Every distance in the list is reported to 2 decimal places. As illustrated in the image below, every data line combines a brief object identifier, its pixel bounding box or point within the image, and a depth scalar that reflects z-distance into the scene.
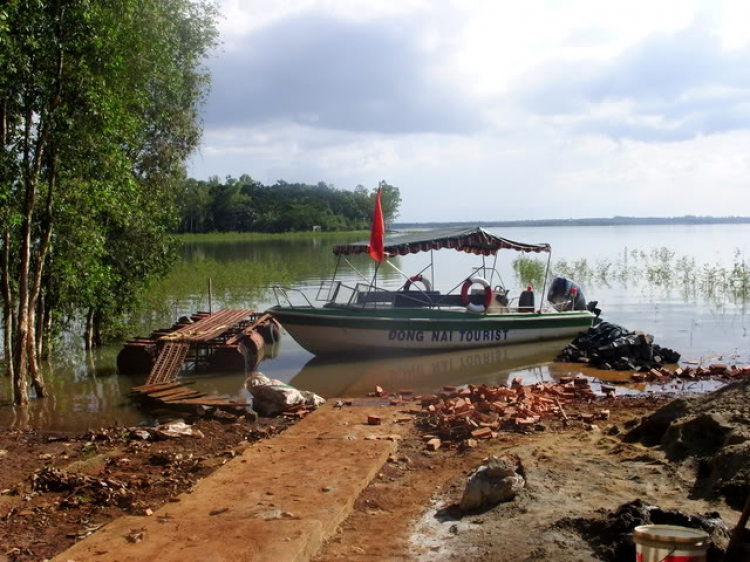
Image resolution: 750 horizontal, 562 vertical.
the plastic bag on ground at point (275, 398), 10.55
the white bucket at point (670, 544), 3.40
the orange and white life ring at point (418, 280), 17.70
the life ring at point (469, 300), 17.09
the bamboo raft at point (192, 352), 11.36
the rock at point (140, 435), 8.80
